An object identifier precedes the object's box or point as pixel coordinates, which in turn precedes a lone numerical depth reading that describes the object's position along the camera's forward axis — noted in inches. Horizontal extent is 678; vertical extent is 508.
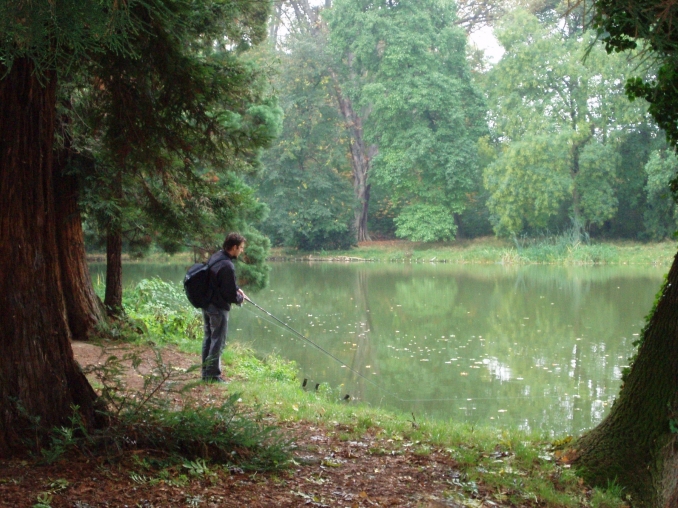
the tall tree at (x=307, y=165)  1519.4
